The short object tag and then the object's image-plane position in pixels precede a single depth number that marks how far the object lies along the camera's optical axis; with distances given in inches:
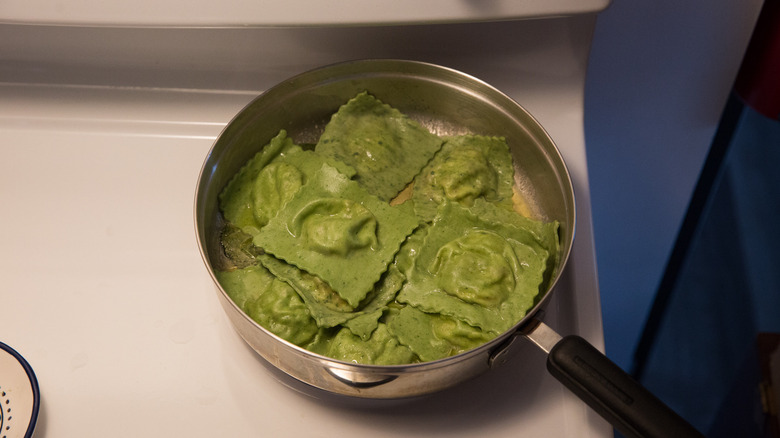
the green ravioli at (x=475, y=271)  44.4
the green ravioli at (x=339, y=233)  46.3
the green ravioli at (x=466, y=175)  50.2
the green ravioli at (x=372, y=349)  41.7
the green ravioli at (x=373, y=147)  52.2
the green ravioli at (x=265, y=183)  50.0
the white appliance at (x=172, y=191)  40.9
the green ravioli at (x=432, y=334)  43.0
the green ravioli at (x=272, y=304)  43.2
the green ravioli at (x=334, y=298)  43.5
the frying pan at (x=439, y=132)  34.1
